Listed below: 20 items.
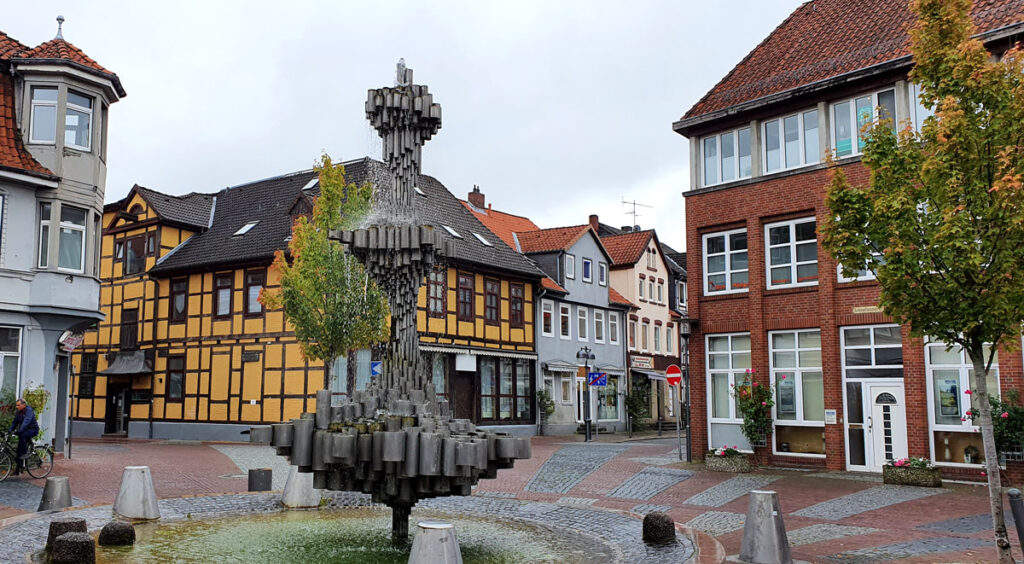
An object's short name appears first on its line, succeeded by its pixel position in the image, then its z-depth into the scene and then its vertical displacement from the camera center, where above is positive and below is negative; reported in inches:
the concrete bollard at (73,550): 346.9 -64.1
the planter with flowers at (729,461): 812.0 -70.6
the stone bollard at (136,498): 483.8 -61.2
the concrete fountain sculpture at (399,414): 371.6 -13.4
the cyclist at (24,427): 690.8 -32.1
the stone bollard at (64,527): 373.4 -59.4
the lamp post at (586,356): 1371.8 +43.8
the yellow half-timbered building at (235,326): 1254.3 +89.8
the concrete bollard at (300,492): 544.7 -65.7
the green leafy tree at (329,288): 955.3 +104.5
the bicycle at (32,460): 690.8 -60.6
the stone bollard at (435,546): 300.0 -54.3
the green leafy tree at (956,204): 375.2 +77.8
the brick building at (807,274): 753.6 +106.2
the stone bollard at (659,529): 432.1 -70.2
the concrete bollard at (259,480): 625.9 -66.7
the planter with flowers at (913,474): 695.7 -70.4
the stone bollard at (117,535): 402.3 -67.5
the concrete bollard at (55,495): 519.2 -63.7
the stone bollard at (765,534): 378.0 -64.0
